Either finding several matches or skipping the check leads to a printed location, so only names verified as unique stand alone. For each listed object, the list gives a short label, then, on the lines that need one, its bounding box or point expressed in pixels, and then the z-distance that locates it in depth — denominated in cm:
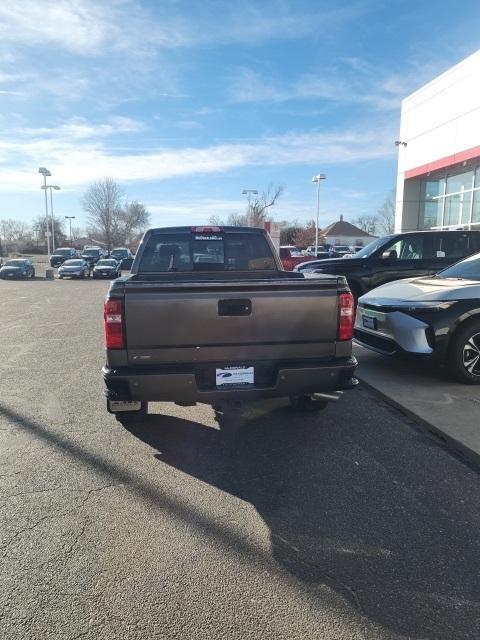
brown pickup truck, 349
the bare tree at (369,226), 10270
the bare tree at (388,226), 7186
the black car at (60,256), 4512
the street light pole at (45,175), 4881
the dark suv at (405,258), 993
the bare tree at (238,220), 6430
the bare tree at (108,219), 7569
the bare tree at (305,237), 7981
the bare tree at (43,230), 10214
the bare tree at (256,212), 5449
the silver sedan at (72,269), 3269
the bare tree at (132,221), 8338
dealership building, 1820
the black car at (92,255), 4439
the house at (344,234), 10669
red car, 2018
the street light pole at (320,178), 4284
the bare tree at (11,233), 11631
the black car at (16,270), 3194
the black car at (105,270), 3331
